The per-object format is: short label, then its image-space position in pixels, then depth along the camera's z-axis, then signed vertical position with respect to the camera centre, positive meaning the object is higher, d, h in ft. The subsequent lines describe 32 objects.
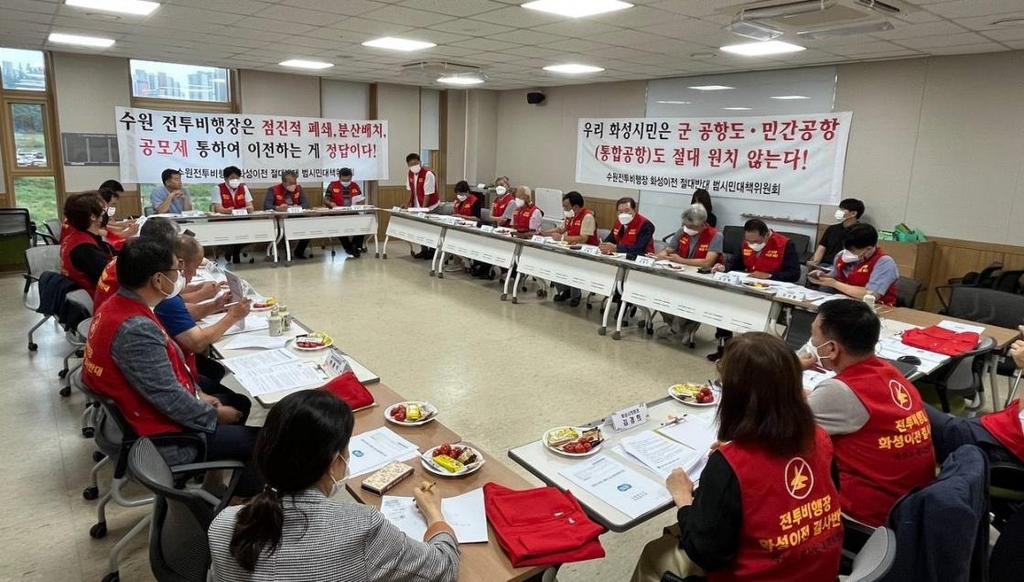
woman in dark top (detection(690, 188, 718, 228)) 23.49 -0.52
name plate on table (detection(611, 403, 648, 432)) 7.20 -2.77
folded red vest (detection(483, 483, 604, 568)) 4.83 -2.87
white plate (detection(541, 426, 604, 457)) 6.56 -2.88
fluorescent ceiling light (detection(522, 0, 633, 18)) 13.84 +3.93
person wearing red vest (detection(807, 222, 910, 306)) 13.62 -1.80
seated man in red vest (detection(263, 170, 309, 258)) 27.30 -1.23
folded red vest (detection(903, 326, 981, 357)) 10.55 -2.58
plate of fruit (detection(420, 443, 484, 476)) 6.03 -2.83
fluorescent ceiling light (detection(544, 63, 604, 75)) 23.89 +4.35
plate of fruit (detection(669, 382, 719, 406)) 7.98 -2.74
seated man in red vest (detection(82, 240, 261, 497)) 6.46 -2.11
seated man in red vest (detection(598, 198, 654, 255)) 20.06 -1.61
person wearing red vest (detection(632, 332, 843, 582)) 4.55 -2.23
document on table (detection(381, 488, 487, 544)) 5.12 -2.93
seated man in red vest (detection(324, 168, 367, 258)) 28.89 -1.19
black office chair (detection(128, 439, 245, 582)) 5.25 -3.23
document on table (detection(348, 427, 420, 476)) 6.19 -2.88
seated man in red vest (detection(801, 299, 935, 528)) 5.98 -2.27
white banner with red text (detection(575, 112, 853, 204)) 21.84 +1.18
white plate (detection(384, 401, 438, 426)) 7.10 -2.81
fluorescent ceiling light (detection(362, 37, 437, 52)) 19.52 +4.16
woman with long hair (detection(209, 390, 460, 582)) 3.69 -2.18
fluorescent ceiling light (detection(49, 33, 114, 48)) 20.11 +4.03
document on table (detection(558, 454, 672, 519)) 5.72 -2.95
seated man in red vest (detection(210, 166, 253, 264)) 25.66 -1.26
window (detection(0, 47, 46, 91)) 23.41 +3.42
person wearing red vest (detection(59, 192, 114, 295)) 12.17 -1.66
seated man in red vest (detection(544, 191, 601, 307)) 21.71 -1.74
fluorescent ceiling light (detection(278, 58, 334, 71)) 25.02 +4.36
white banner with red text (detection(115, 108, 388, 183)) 25.55 +1.01
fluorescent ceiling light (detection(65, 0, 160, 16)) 15.31 +3.94
